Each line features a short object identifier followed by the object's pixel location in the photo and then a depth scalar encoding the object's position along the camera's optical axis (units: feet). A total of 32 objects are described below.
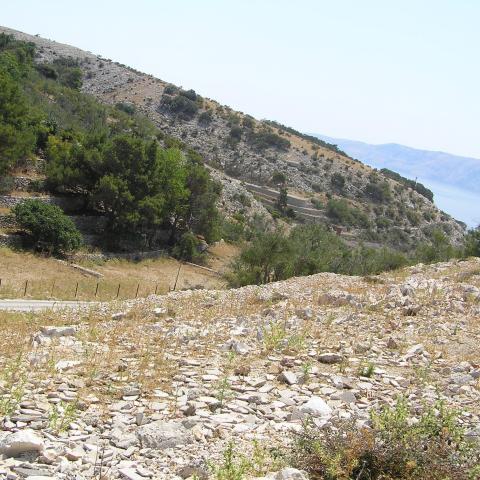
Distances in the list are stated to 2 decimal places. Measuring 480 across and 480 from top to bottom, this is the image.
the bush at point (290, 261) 118.83
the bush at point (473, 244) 119.65
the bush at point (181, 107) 361.10
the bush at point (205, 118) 359.87
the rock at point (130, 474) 18.52
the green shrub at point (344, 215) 296.51
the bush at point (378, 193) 352.49
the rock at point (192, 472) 18.88
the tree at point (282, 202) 284.41
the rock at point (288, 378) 28.60
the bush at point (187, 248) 159.02
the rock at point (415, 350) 34.81
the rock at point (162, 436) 20.92
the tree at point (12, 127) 130.11
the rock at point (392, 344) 36.47
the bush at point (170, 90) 384.68
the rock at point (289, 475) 17.86
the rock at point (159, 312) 49.01
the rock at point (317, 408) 24.35
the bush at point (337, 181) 350.23
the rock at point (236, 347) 34.14
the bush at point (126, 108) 330.54
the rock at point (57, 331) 38.09
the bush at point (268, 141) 357.22
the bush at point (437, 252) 131.48
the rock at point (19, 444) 19.13
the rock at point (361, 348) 35.12
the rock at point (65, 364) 29.22
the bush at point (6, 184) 139.03
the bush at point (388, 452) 18.81
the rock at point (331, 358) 32.83
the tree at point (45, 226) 123.54
